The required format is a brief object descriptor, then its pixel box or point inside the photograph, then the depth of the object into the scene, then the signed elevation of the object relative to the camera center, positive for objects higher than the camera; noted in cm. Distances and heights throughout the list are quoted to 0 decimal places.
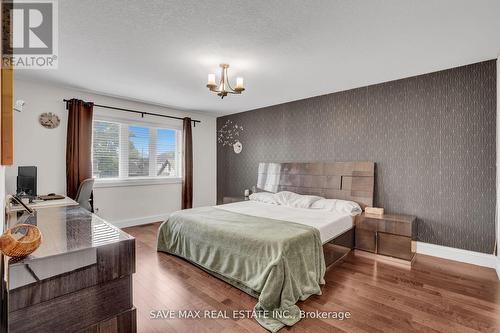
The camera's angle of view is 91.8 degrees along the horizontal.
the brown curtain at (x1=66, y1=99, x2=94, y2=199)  389 +29
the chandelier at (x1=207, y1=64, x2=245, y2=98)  266 +89
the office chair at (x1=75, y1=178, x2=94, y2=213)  343 -42
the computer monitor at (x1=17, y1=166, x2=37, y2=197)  320 -23
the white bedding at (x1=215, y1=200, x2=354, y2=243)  280 -68
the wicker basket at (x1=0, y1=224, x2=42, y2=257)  104 -36
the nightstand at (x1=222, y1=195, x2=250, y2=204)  500 -72
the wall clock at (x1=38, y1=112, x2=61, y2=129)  373 +68
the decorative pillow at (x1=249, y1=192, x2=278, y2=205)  427 -60
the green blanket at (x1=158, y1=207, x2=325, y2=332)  200 -91
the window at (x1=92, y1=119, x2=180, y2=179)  440 +27
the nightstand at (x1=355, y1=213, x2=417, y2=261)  303 -91
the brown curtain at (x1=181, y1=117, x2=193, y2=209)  538 -2
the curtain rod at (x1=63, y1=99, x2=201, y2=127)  427 +102
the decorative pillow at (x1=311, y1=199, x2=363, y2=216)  345 -61
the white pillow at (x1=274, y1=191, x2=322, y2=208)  385 -57
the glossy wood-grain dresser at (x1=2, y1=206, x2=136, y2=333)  111 -61
